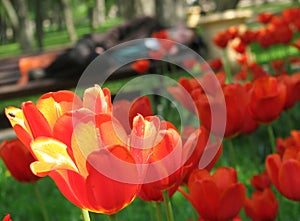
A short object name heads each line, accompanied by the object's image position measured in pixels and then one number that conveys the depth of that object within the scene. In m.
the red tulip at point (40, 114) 0.89
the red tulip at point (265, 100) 1.75
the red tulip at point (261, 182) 1.72
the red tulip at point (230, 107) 1.60
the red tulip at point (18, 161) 1.43
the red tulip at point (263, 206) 1.53
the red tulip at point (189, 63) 4.22
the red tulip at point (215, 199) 1.22
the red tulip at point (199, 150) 1.10
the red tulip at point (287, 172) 1.28
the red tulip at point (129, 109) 1.19
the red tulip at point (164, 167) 0.98
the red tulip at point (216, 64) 4.33
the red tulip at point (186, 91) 1.86
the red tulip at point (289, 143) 1.44
